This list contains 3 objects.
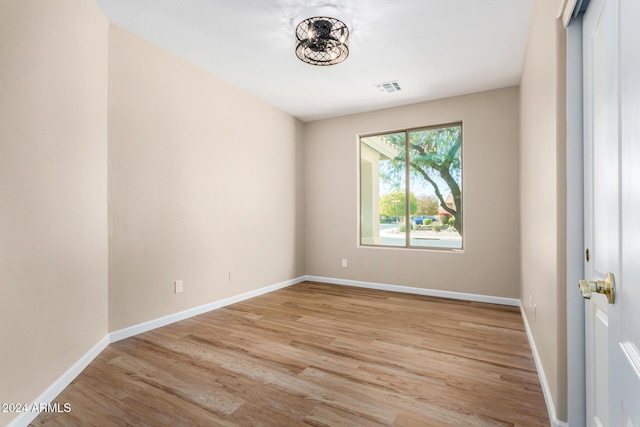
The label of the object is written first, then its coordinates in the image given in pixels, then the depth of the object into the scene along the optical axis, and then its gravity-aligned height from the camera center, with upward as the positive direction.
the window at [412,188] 4.29 +0.34
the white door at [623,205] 0.60 +0.01
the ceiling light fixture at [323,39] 2.53 +1.42
